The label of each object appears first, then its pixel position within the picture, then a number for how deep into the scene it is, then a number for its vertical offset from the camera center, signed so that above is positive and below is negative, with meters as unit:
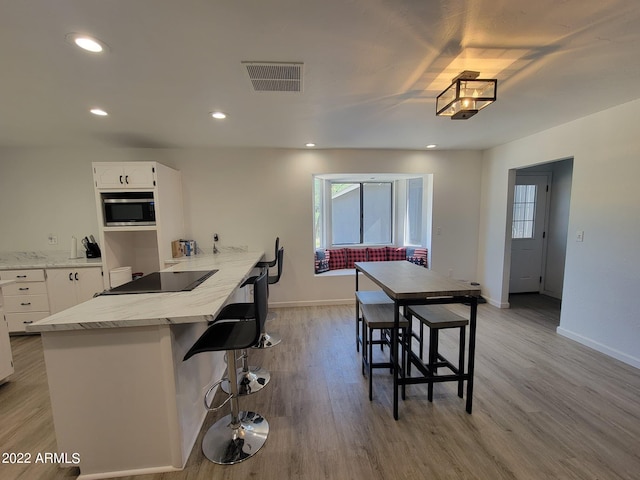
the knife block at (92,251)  3.58 -0.44
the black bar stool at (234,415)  1.52 -1.28
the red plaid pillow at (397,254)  4.78 -0.72
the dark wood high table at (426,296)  1.76 -0.55
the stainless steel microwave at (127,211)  3.19 +0.09
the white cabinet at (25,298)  3.16 -0.95
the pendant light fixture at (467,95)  1.71 +0.79
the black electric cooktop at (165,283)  1.84 -0.51
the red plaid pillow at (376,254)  4.79 -0.72
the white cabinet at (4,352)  2.23 -1.14
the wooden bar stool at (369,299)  2.36 -0.78
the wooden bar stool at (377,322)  1.97 -0.81
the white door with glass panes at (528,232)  4.47 -0.35
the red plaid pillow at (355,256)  4.74 -0.74
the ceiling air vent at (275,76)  1.71 +0.97
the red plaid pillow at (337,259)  4.63 -0.77
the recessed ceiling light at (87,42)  1.42 +0.98
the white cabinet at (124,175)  3.09 +0.51
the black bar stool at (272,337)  2.91 -1.39
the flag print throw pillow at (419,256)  4.46 -0.73
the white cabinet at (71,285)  3.21 -0.81
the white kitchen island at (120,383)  1.35 -0.87
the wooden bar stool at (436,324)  1.90 -0.80
